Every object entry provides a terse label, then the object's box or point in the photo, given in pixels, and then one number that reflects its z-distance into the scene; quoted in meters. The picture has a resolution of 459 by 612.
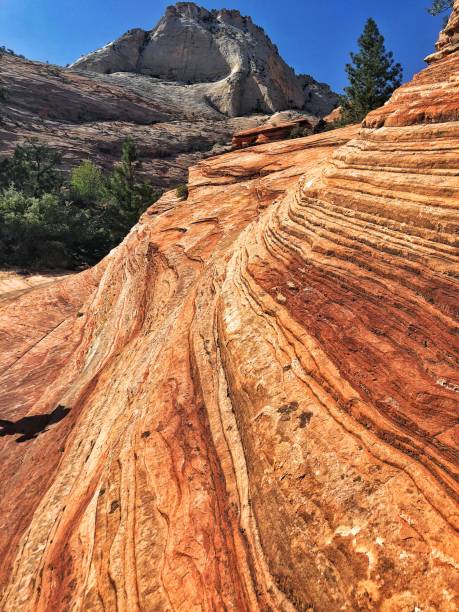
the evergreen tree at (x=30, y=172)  43.44
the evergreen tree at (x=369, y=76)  33.44
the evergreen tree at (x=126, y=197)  39.75
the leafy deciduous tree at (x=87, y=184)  47.84
